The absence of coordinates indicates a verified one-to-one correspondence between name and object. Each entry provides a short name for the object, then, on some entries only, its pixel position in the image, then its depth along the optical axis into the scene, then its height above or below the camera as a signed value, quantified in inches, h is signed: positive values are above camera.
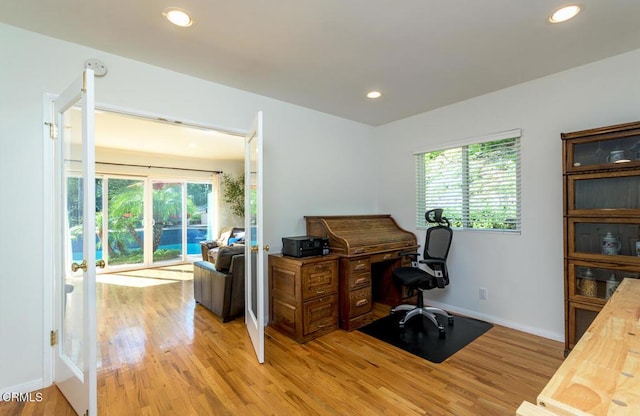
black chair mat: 101.0 -49.9
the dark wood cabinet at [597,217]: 86.3 -3.4
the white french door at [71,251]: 61.3 -9.5
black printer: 114.3 -15.5
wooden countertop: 27.1 -18.8
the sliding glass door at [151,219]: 238.7 -9.0
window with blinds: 121.5 +11.0
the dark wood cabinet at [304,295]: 109.1 -34.4
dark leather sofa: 129.2 -34.4
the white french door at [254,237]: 94.1 -9.8
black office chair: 118.0 -27.9
